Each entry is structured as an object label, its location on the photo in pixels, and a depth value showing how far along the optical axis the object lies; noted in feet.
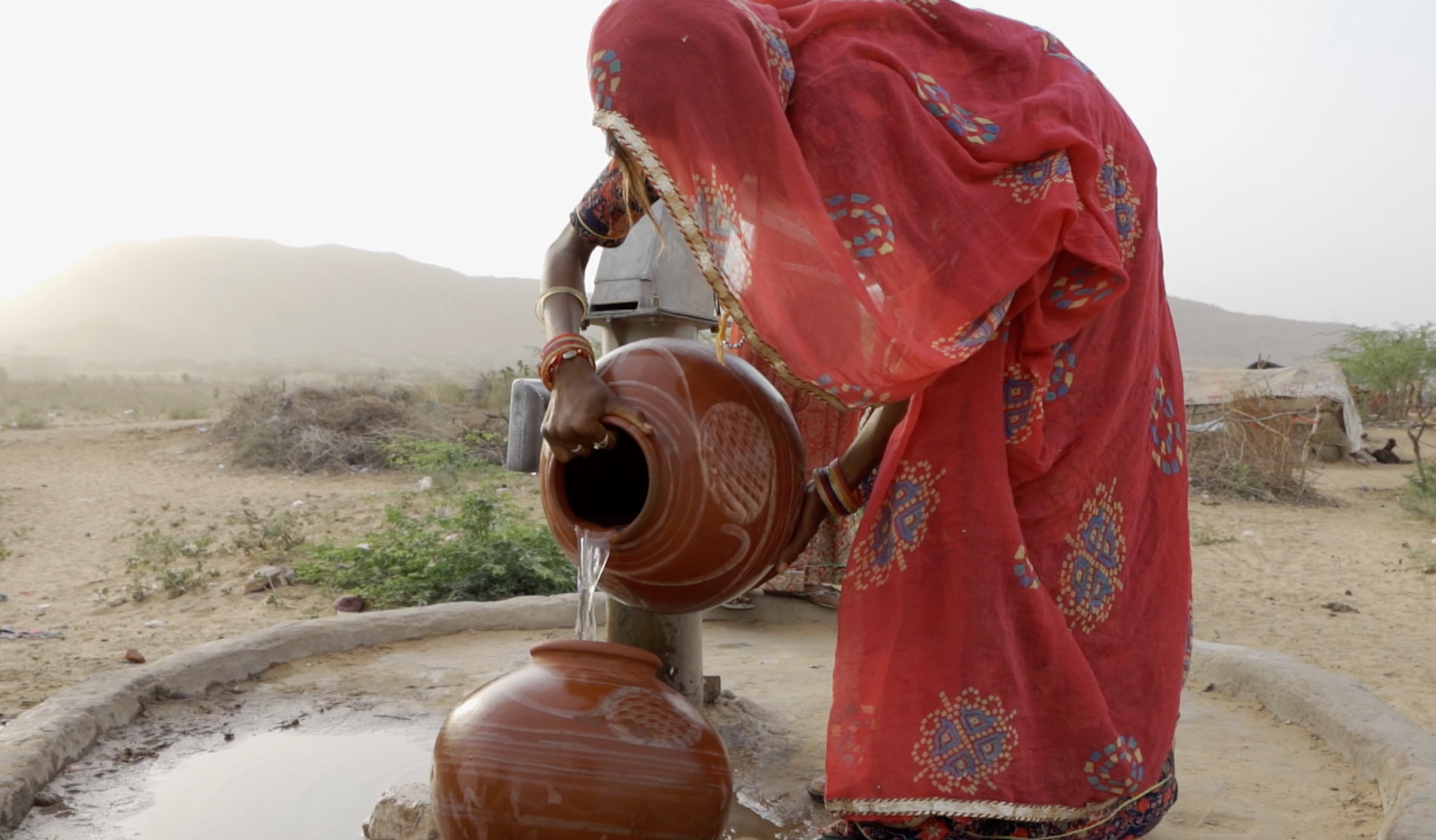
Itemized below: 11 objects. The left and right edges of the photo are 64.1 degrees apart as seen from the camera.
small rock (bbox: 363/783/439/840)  7.66
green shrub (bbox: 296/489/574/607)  17.88
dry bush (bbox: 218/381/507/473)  37.42
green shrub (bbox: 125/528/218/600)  20.24
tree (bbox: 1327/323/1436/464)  53.16
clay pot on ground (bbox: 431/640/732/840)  5.65
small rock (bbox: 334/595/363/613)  17.78
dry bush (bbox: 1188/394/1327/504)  35.04
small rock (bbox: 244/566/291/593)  20.16
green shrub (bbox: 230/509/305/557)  22.79
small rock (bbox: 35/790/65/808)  8.38
